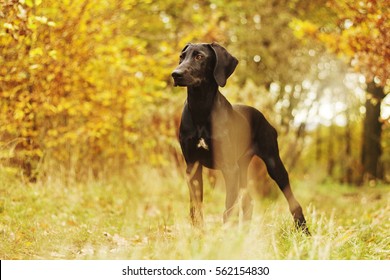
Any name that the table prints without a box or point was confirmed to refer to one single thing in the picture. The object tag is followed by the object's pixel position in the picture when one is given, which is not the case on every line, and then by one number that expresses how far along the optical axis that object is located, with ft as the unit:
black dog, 15.05
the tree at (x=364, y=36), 18.85
